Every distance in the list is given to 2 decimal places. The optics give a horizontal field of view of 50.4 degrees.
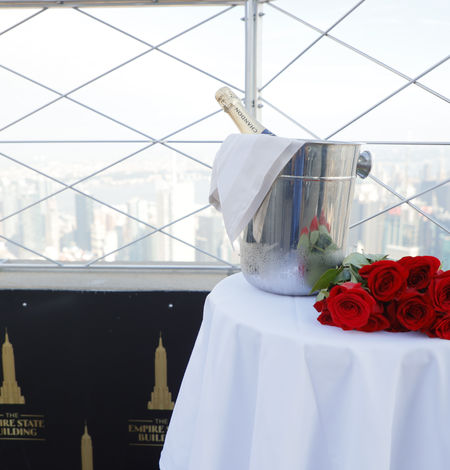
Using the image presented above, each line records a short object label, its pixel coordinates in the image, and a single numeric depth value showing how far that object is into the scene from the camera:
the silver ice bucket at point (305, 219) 0.63
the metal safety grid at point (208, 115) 1.23
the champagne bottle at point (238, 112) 0.75
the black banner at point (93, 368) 1.25
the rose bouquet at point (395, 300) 0.56
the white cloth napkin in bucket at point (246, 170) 0.62
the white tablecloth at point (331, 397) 0.53
